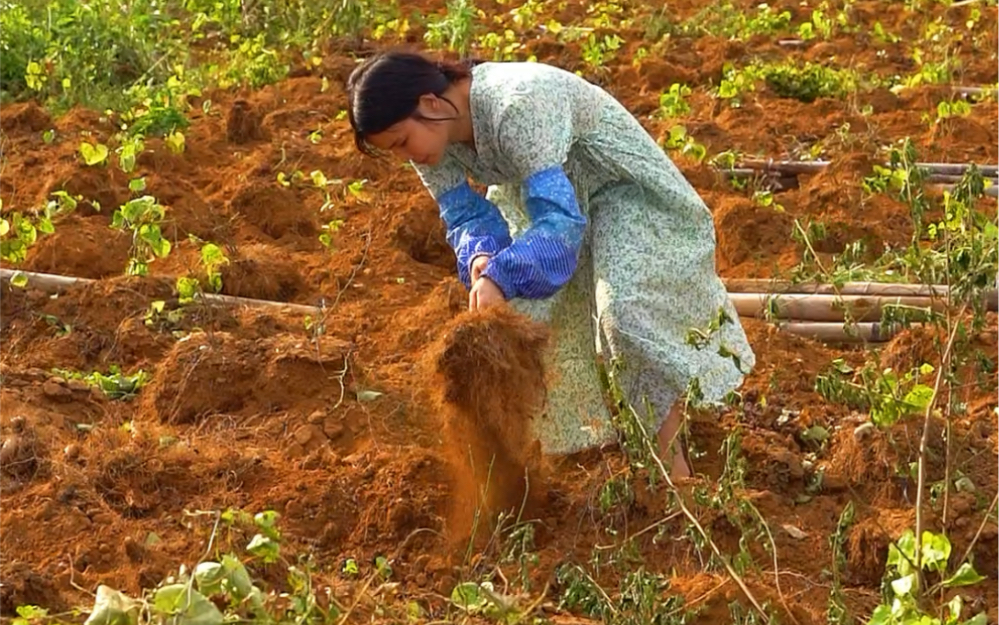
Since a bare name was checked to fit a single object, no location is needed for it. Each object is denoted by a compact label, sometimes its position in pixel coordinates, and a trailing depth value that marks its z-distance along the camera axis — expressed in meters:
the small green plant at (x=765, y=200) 6.22
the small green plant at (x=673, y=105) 7.46
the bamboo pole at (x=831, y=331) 5.21
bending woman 3.85
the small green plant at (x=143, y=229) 5.34
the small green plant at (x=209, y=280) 5.28
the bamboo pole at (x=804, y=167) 6.61
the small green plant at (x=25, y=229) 5.39
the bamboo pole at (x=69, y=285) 5.42
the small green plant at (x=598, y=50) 8.47
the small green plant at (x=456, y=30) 8.64
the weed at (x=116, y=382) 4.82
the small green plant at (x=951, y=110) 7.22
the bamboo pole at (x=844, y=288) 5.25
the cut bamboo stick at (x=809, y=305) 5.21
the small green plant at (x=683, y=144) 6.50
